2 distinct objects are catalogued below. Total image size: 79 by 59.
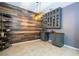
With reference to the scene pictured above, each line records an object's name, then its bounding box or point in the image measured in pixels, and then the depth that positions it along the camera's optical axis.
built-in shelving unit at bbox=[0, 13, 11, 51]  1.74
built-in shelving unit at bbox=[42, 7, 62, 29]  2.14
